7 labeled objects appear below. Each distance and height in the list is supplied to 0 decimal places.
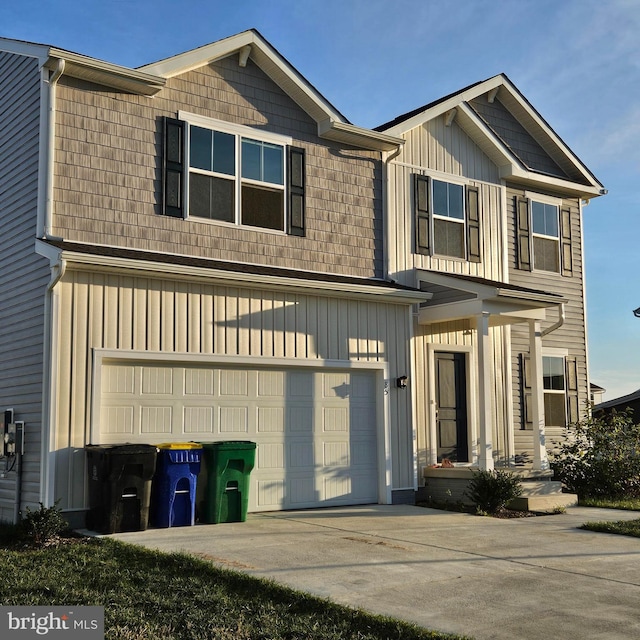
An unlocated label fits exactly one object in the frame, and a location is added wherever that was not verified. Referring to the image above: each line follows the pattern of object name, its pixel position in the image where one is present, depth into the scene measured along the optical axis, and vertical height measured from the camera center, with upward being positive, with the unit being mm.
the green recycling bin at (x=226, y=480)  10742 -774
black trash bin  9742 -763
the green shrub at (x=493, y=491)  12492 -1088
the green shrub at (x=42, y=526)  9164 -1151
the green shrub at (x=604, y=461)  14570 -792
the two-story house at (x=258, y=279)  10672 +1964
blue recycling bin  10289 -792
